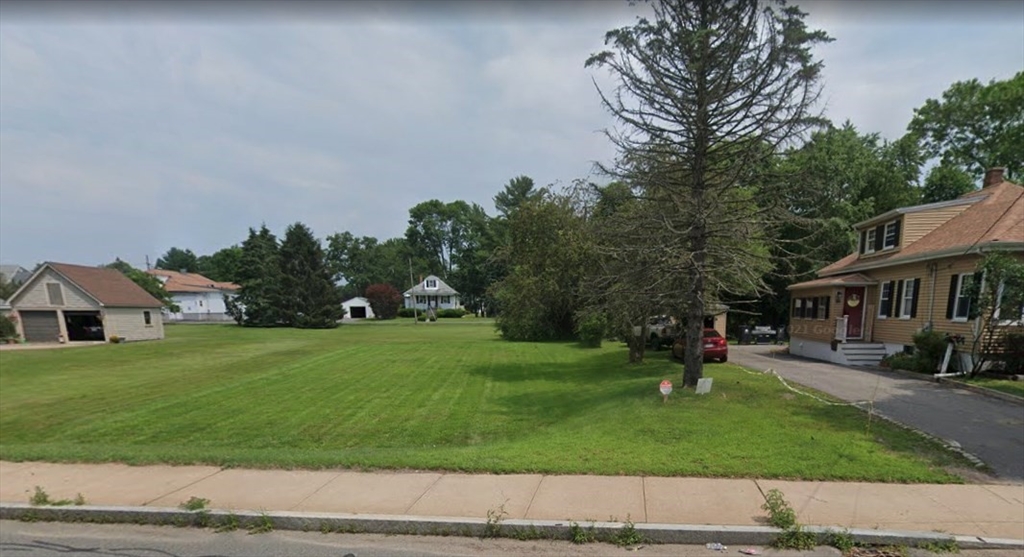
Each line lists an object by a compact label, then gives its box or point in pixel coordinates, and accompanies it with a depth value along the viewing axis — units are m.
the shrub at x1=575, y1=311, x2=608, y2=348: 21.02
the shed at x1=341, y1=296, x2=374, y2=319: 65.19
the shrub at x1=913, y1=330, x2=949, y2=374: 12.41
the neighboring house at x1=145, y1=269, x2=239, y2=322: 58.75
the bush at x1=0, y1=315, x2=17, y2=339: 26.55
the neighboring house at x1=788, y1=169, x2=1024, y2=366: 13.11
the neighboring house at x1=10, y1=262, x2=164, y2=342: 27.44
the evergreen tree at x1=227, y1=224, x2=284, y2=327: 43.56
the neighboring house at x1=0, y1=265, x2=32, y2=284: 65.76
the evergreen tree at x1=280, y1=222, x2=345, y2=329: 43.41
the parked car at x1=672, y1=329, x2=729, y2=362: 15.34
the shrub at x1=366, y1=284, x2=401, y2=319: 60.78
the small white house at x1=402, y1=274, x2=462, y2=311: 66.19
